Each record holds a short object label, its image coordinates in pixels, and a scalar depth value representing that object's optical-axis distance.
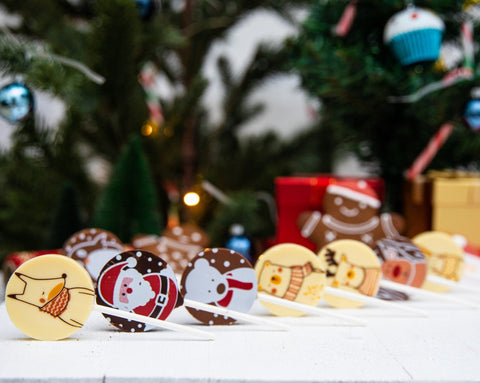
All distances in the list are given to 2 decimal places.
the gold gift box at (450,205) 0.80
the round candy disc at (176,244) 0.71
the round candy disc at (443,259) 0.62
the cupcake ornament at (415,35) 0.69
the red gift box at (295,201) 0.77
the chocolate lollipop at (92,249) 0.58
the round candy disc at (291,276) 0.50
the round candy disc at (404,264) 0.58
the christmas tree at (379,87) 0.76
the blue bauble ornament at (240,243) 0.76
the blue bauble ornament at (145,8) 0.79
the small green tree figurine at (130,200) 0.79
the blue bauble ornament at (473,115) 0.73
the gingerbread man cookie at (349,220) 0.70
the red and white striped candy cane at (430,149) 0.80
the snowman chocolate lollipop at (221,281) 0.48
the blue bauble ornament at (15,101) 0.65
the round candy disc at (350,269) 0.54
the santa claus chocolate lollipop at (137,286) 0.45
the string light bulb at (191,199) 0.86
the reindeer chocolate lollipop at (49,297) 0.42
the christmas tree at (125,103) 0.76
